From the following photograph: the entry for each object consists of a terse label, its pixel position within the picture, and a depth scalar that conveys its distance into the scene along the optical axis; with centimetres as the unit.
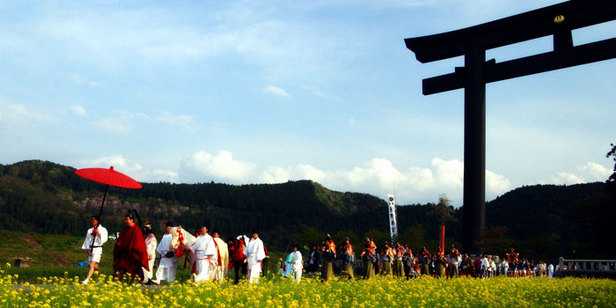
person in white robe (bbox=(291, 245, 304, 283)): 2066
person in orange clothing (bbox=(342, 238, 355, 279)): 2281
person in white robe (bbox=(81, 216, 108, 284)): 1499
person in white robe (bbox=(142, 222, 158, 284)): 1633
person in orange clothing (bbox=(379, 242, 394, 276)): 2416
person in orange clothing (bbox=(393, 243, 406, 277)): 2617
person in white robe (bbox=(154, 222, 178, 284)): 1625
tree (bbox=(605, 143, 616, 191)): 4619
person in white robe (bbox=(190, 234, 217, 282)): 1588
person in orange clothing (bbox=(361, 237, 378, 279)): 2300
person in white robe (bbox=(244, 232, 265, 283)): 1811
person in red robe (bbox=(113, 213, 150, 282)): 1383
